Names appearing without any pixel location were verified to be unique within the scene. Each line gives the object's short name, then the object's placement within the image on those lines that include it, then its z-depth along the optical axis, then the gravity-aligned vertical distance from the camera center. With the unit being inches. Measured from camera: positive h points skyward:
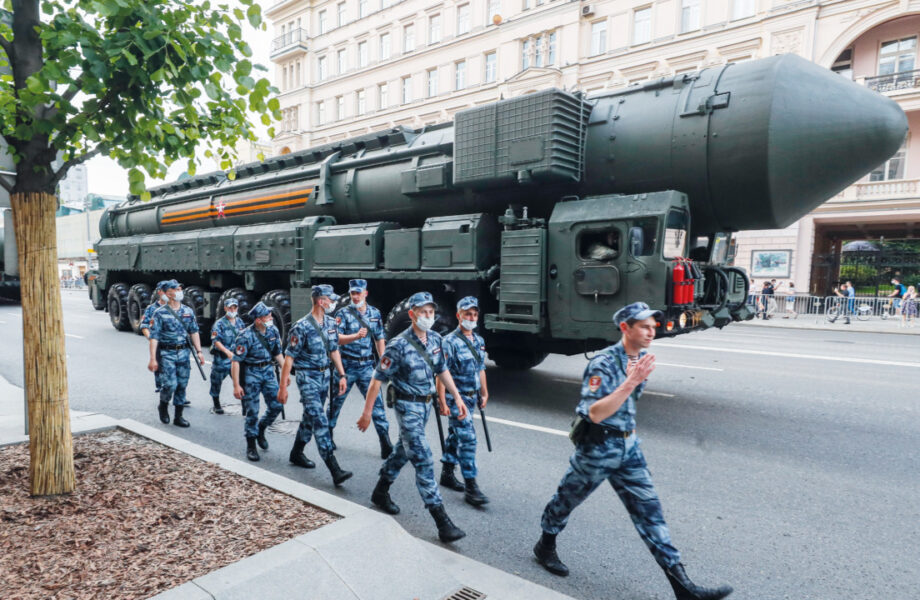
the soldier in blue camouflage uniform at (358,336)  218.5 -28.5
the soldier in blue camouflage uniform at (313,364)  184.1 -34.9
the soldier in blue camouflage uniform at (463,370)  177.0 -33.8
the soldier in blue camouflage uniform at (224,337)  254.5 -35.1
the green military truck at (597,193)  227.3 +35.4
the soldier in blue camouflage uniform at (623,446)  114.9 -38.1
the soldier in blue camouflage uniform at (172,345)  250.2 -39.3
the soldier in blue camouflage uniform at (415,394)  142.4 -35.2
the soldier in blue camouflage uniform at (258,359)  214.8 -38.5
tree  120.3 +36.7
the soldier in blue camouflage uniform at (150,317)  261.8 -28.5
